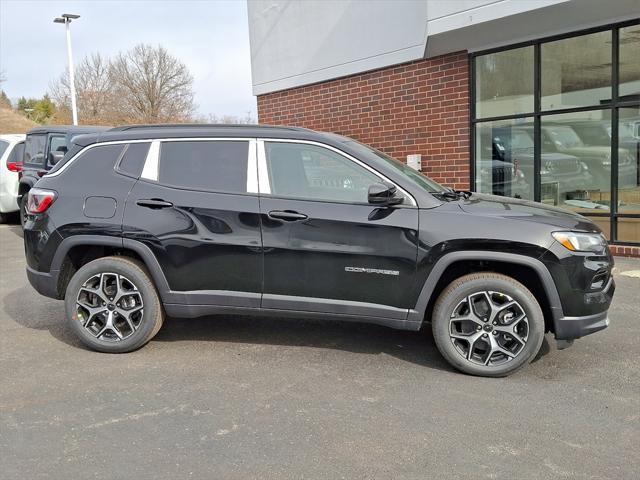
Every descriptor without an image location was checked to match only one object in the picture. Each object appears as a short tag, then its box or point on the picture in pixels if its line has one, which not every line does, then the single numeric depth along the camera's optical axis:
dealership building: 8.30
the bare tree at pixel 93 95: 42.56
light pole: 23.00
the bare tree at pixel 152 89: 43.00
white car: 12.23
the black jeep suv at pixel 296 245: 4.12
